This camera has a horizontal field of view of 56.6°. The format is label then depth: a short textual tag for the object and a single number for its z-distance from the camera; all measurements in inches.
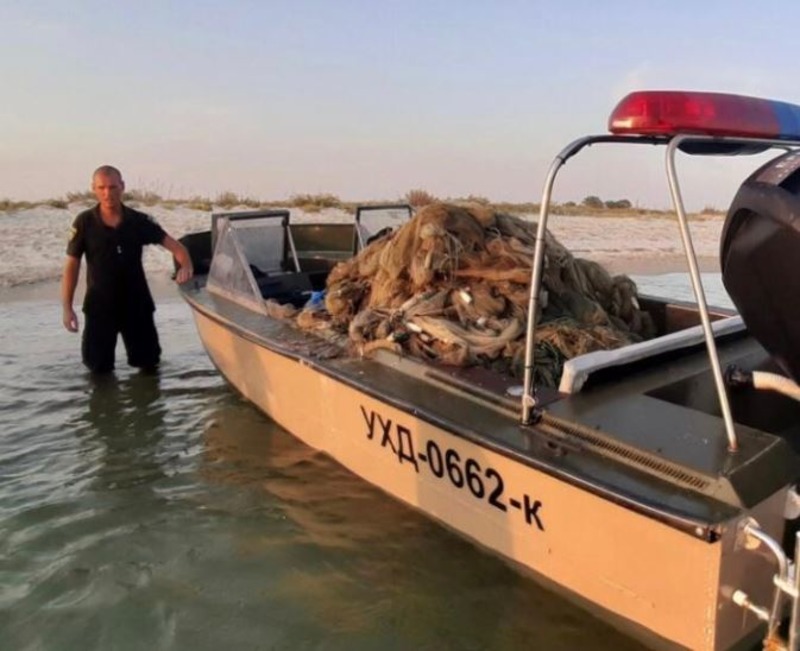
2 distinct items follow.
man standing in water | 248.8
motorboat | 91.2
